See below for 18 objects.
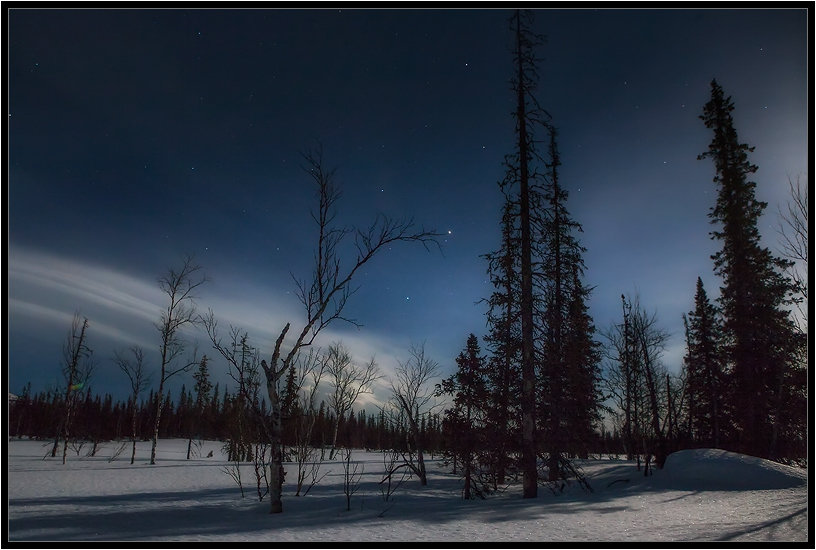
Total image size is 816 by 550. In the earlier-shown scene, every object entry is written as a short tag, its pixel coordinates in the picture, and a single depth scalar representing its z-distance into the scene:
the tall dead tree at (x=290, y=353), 9.61
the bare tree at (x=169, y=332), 25.77
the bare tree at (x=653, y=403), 20.05
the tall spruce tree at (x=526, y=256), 12.86
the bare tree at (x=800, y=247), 10.95
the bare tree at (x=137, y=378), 29.76
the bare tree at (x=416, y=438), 17.92
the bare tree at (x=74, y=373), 29.81
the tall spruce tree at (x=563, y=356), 14.49
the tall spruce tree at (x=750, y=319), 19.59
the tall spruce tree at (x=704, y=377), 23.23
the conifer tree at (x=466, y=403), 15.30
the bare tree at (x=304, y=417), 14.80
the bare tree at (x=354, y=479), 11.90
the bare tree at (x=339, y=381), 36.53
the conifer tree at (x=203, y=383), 60.38
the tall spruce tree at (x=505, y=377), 14.35
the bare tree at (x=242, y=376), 9.92
